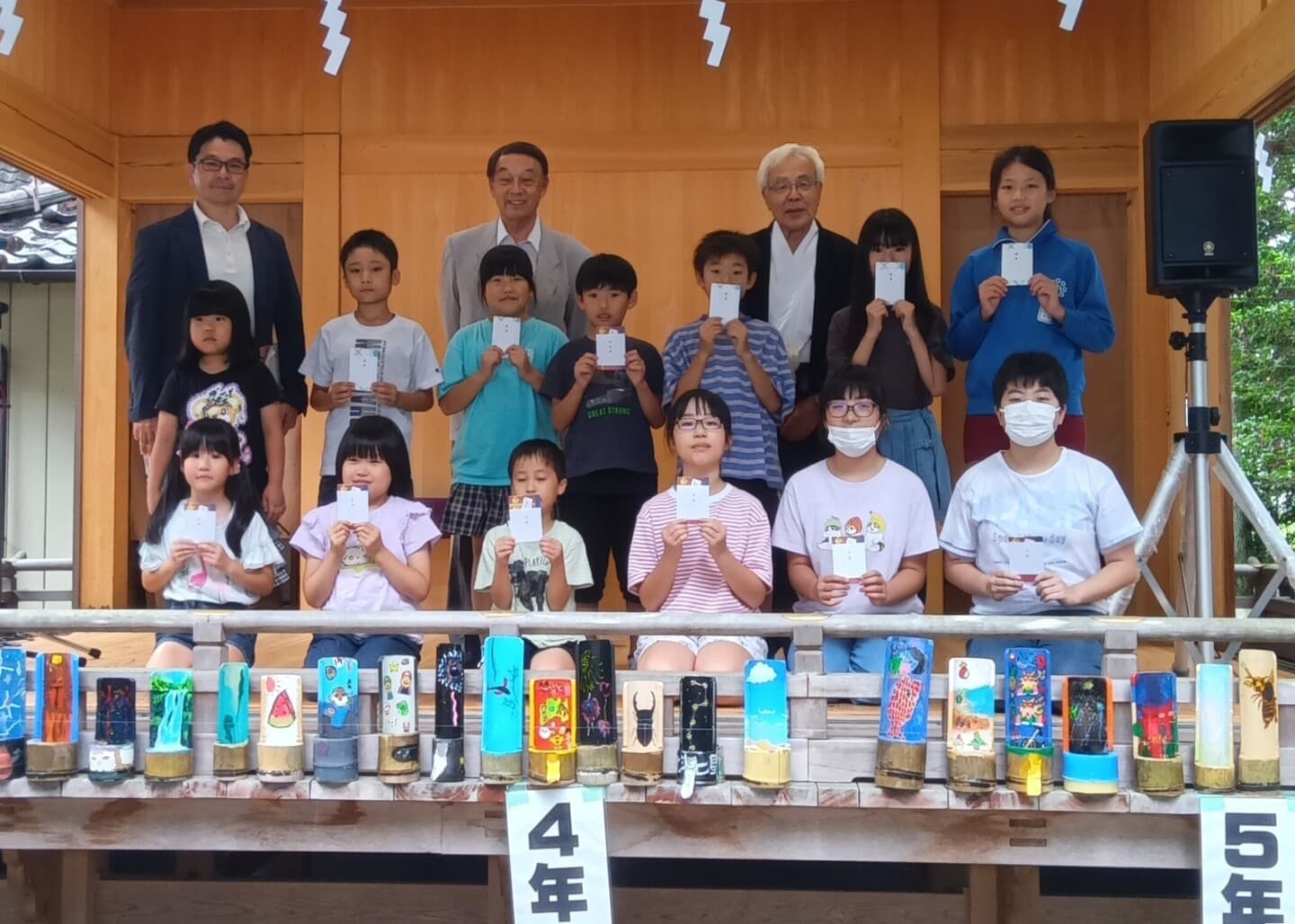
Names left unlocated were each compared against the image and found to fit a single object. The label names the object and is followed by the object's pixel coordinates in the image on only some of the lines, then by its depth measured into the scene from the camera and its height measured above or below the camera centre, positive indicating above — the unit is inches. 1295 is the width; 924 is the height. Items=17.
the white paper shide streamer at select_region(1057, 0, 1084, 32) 141.3 +53.1
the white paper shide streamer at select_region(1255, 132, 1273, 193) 201.0 +51.8
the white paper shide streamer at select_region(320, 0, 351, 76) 150.9 +54.8
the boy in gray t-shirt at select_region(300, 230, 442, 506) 176.2 +19.9
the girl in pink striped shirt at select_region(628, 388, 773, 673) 138.8 -5.9
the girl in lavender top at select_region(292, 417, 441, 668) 143.3 -5.1
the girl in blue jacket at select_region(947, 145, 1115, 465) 163.2 +24.1
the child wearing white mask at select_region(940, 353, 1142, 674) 137.5 -2.6
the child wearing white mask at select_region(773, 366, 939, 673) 144.0 -2.1
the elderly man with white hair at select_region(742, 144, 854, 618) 177.9 +30.5
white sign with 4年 107.1 -29.1
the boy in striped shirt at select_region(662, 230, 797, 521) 165.6 +16.8
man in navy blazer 174.2 +31.6
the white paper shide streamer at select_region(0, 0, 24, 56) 150.1 +54.9
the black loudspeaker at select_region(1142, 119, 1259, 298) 160.6 +36.1
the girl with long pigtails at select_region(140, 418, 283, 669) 145.1 -4.5
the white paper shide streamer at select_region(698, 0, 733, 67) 145.9 +53.1
